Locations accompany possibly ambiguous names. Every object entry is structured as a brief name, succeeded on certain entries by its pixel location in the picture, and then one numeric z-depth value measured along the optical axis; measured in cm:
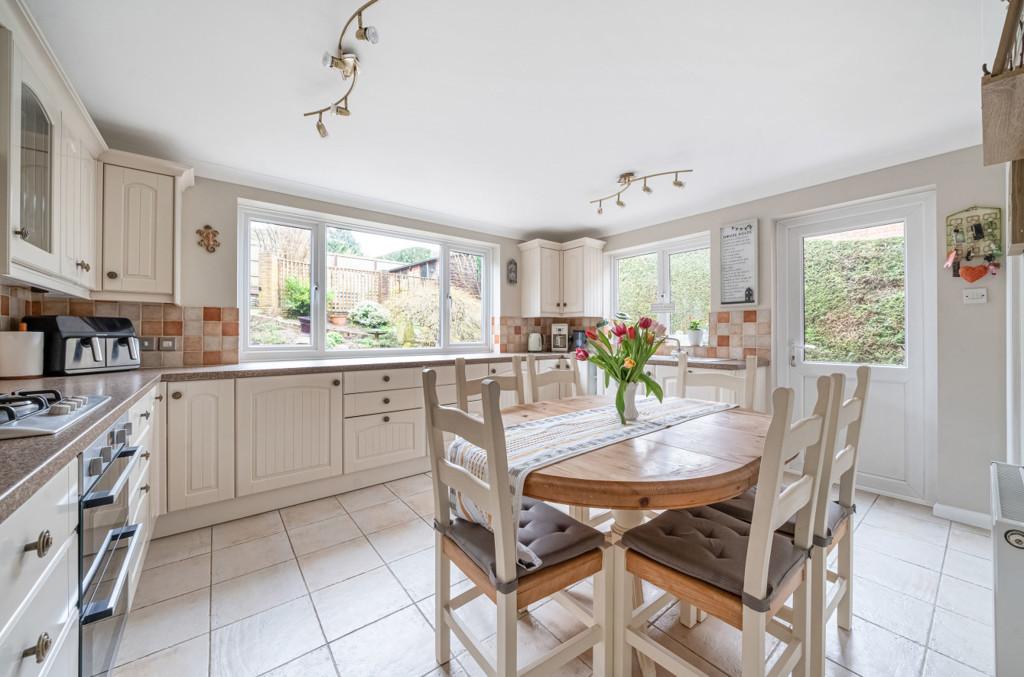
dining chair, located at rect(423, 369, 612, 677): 102
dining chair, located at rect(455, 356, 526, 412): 175
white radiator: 85
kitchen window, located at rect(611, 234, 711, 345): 365
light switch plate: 222
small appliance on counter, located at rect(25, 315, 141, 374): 188
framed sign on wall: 318
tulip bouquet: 154
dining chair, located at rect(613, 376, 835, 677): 93
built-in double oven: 99
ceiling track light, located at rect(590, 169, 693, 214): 277
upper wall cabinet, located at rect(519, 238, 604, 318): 426
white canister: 174
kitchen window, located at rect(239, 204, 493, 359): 303
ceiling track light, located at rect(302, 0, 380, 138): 141
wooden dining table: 101
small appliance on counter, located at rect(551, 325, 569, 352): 448
